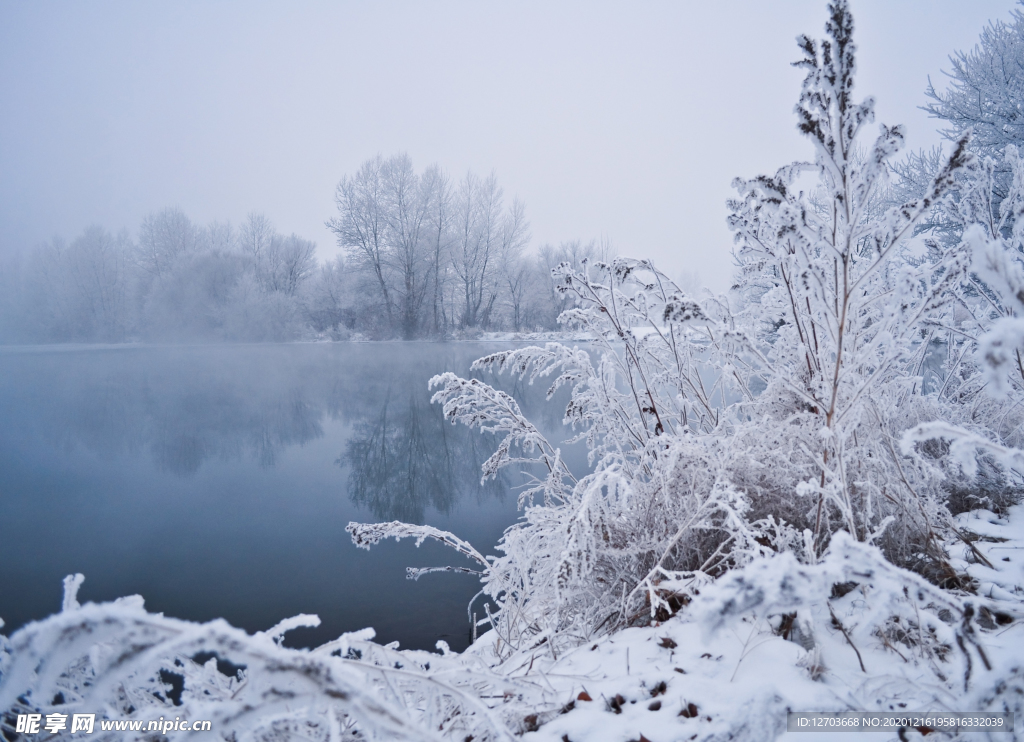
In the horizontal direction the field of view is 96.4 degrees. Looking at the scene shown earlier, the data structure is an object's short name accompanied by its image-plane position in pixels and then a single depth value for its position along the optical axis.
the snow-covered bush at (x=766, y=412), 1.01
